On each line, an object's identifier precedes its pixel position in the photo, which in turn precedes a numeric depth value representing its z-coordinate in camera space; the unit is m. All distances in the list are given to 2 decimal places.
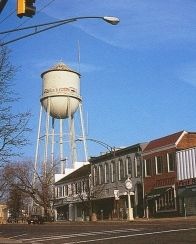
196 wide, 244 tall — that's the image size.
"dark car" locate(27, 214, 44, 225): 66.88
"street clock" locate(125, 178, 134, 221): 48.18
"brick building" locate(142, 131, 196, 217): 50.47
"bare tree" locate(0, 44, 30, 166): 27.78
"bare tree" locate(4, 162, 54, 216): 76.12
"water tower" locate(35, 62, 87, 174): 70.12
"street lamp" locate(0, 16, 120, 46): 15.16
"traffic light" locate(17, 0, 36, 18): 12.12
